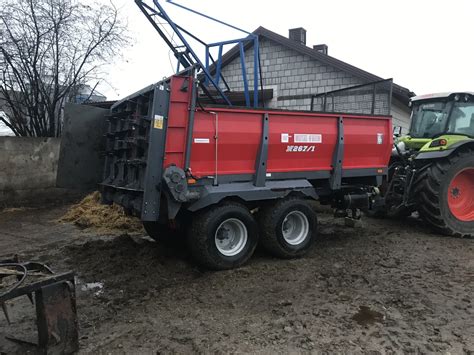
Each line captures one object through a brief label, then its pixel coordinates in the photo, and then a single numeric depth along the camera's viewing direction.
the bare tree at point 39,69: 10.40
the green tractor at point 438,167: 6.64
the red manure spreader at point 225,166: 4.62
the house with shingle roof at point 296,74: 11.80
